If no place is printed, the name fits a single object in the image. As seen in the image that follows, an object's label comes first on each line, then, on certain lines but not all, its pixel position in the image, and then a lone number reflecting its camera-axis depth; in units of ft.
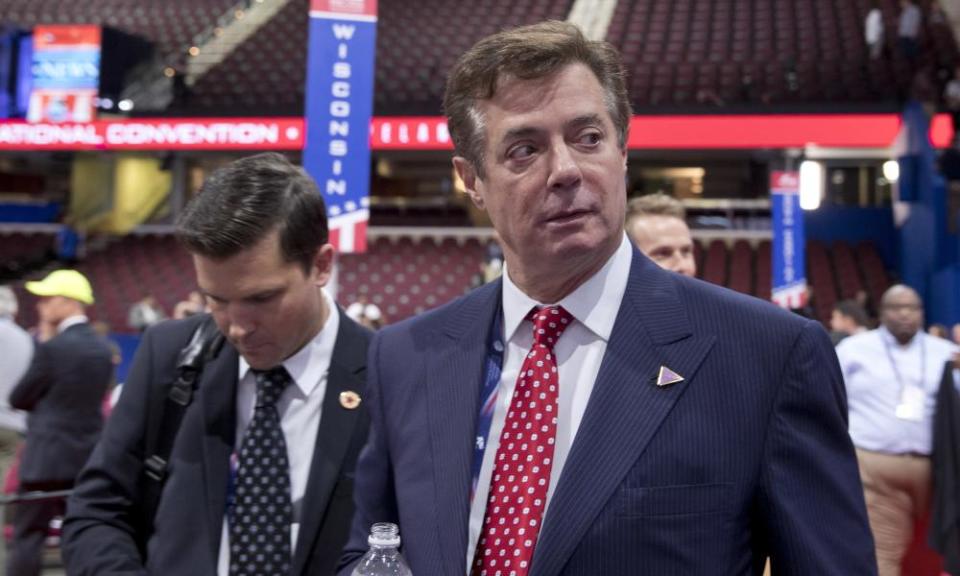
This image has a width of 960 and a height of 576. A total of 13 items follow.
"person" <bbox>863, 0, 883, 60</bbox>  49.14
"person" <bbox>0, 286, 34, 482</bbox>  18.13
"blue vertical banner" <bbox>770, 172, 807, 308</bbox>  28.96
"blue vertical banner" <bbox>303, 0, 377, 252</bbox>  13.51
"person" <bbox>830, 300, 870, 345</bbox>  23.40
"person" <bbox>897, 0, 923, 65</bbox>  45.50
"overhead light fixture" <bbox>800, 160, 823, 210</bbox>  54.60
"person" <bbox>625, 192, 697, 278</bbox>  11.34
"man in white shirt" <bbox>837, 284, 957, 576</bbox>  16.93
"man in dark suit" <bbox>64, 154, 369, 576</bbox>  6.37
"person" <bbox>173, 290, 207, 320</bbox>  33.76
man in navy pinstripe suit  4.37
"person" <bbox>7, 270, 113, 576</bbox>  16.30
